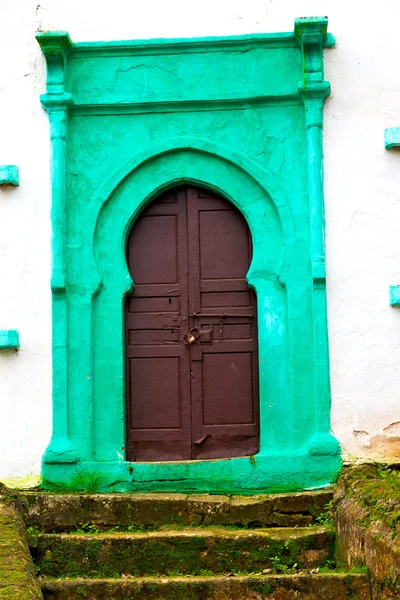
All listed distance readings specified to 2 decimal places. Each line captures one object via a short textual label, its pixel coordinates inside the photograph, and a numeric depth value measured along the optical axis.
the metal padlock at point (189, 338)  7.26
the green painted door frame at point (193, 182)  7.01
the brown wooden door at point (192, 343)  7.24
